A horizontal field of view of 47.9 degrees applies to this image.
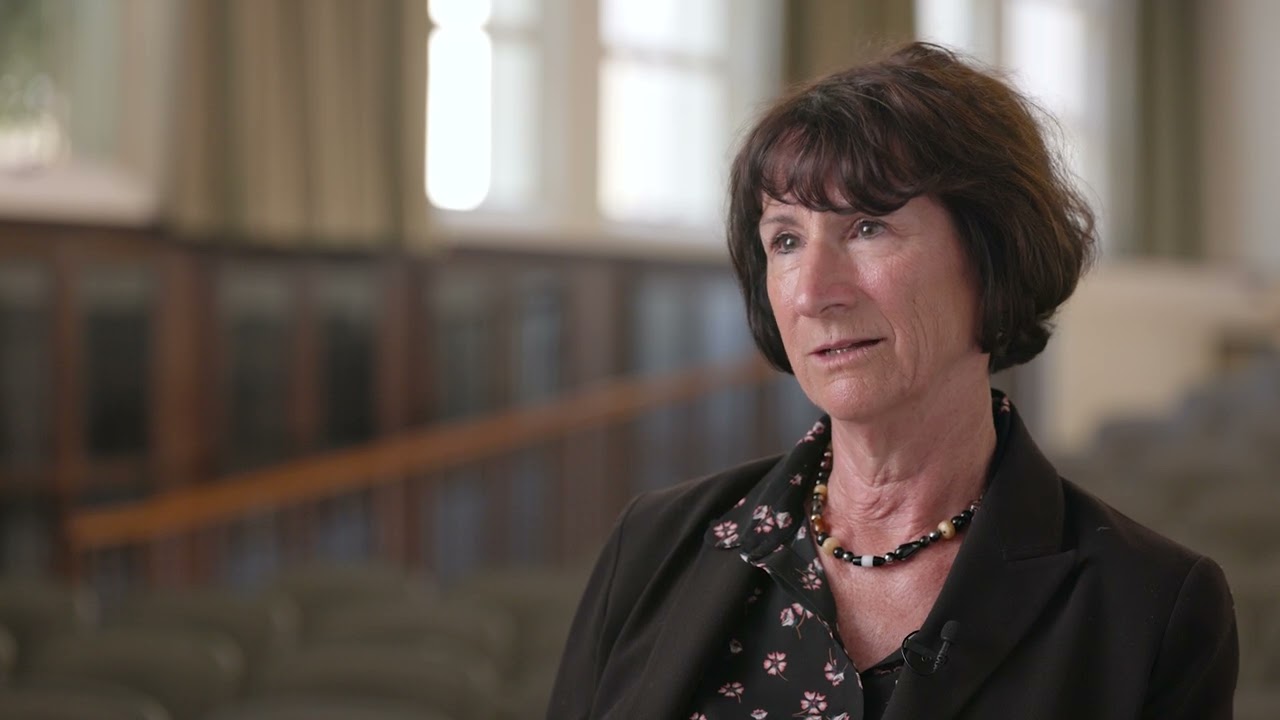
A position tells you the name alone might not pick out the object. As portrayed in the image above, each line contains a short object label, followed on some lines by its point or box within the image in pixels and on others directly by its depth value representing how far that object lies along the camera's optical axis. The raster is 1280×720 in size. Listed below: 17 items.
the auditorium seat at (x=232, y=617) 3.59
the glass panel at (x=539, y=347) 7.05
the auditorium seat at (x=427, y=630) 3.49
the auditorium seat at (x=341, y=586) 4.19
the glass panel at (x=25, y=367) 5.71
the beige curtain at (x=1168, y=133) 10.80
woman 1.23
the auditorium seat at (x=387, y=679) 2.85
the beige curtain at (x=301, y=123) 5.93
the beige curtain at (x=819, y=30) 7.85
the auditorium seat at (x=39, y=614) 3.71
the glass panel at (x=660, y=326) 7.49
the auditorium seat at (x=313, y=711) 2.55
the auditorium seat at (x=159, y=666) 3.09
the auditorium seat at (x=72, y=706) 2.66
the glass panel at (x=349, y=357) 6.45
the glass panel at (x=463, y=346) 6.78
